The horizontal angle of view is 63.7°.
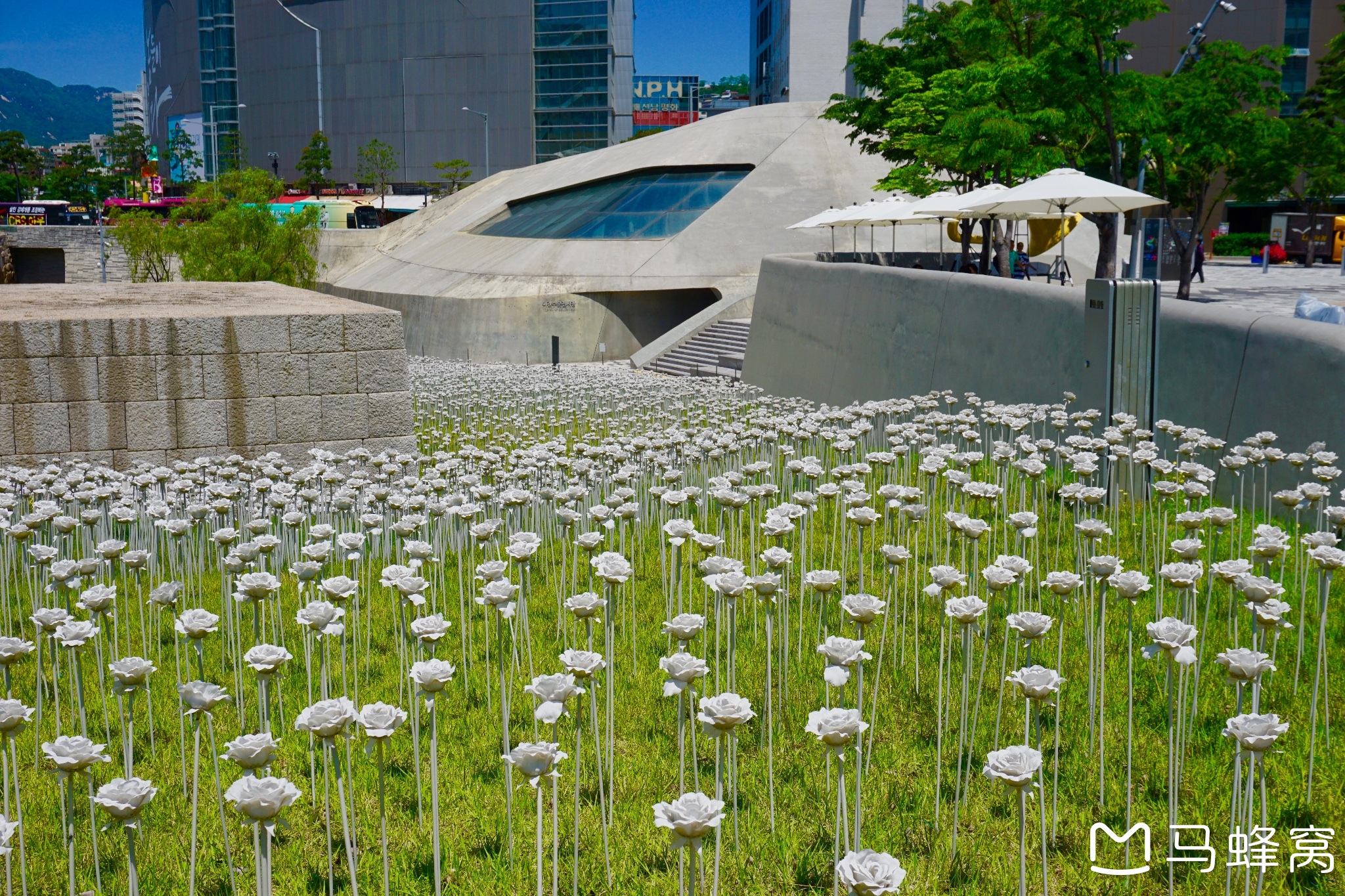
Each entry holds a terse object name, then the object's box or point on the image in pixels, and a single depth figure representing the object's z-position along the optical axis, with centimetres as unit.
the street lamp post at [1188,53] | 2244
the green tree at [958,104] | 2030
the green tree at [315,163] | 8850
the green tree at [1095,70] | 1859
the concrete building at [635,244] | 3422
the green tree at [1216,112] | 2105
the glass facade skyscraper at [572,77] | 9338
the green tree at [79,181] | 9088
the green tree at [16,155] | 8581
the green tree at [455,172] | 7400
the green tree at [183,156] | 9750
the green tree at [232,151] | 10144
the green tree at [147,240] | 4178
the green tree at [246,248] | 3928
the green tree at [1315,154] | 4028
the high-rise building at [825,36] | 6281
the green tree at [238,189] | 4284
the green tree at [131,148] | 10581
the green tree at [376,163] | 8275
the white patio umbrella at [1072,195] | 1652
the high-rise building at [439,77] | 9412
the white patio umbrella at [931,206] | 2194
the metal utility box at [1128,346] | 955
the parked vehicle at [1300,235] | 4447
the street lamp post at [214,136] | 11094
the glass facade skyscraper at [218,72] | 11044
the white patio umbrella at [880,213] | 2439
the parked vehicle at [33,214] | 5706
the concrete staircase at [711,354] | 2706
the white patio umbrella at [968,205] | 1938
